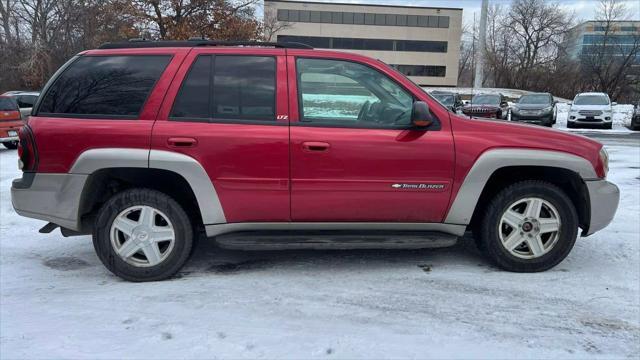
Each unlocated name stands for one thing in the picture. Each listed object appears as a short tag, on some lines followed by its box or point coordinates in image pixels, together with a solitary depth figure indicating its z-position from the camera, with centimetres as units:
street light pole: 4116
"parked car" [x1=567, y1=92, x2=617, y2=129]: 2214
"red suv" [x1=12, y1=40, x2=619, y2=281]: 380
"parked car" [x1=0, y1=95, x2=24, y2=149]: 1359
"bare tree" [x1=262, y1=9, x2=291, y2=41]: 2806
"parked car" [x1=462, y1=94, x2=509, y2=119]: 2386
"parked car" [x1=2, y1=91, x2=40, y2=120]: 1749
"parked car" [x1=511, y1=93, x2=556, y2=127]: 2312
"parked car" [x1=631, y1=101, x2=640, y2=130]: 2178
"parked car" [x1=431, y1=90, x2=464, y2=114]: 2685
